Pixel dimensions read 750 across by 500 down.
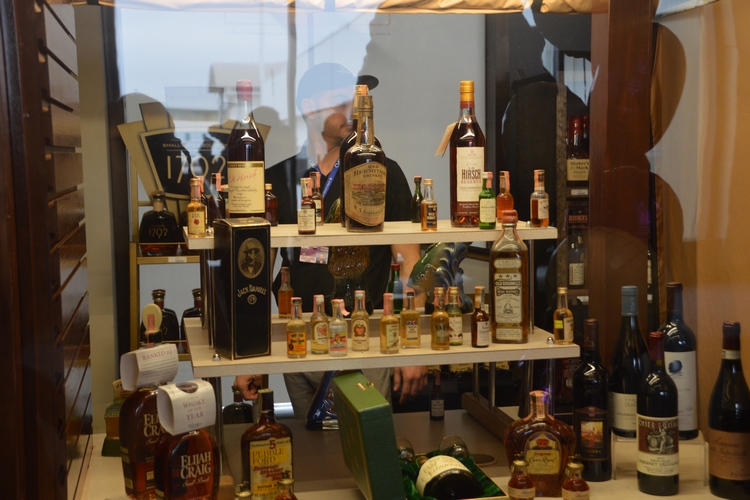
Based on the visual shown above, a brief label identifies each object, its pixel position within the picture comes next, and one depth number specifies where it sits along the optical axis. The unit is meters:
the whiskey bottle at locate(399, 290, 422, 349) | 2.03
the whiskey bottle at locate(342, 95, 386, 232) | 1.97
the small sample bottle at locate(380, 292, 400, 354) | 1.98
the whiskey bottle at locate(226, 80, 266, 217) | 1.95
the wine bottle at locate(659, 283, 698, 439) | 2.19
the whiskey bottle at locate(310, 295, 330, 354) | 1.97
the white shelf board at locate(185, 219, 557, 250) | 1.95
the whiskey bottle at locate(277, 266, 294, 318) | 2.24
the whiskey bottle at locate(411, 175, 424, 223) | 2.25
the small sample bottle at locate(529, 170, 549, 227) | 2.07
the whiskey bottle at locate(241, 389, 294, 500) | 1.88
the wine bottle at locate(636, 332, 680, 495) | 1.92
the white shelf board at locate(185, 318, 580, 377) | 1.88
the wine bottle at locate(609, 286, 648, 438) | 2.11
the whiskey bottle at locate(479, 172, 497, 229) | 2.03
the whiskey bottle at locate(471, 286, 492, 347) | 2.02
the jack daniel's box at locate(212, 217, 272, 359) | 1.85
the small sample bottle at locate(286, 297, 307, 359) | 1.93
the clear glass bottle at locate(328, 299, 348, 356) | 1.97
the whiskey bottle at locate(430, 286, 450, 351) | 2.01
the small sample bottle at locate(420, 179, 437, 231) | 2.04
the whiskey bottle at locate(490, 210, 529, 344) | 2.02
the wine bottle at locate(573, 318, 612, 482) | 2.02
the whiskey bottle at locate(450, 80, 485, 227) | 2.08
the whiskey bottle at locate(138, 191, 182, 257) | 2.31
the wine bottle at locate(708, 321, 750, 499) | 1.97
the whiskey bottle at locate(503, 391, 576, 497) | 1.96
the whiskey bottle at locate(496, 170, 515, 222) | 2.07
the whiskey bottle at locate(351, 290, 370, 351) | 1.99
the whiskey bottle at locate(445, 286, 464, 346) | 2.03
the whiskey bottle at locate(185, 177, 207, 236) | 1.97
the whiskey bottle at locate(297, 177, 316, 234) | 1.98
